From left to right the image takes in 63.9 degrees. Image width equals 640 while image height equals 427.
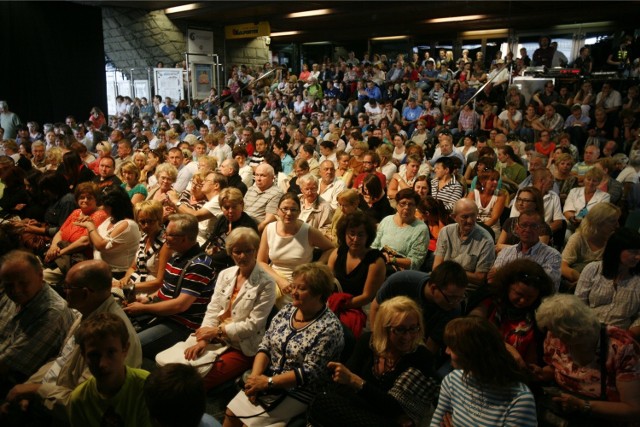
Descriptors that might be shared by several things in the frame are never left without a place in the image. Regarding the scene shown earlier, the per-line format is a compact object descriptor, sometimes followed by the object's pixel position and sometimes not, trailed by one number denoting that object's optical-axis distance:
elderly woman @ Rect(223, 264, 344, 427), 2.32
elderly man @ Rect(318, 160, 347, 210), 5.23
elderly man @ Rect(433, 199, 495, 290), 3.36
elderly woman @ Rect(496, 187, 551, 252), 3.70
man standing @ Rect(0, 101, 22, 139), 11.88
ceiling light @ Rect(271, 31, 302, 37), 18.60
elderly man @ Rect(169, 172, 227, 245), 4.59
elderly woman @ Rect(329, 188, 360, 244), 4.16
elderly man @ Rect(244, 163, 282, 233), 4.79
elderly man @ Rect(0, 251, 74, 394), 2.50
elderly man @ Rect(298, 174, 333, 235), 4.43
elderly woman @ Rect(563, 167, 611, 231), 4.72
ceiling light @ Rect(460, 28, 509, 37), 17.09
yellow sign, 15.63
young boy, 1.93
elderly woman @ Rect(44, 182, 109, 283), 3.98
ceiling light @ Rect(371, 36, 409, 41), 18.89
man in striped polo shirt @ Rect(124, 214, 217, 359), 2.94
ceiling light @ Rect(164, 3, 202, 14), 14.45
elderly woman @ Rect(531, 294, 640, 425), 2.04
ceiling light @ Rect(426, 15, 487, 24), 14.65
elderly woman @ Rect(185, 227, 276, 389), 2.70
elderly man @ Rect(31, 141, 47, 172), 7.60
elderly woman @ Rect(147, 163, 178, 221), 5.03
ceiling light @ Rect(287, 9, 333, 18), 14.25
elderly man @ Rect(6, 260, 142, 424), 2.29
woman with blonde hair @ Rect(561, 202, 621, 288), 3.34
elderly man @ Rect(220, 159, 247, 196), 5.62
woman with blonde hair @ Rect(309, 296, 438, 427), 2.07
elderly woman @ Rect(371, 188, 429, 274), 3.73
